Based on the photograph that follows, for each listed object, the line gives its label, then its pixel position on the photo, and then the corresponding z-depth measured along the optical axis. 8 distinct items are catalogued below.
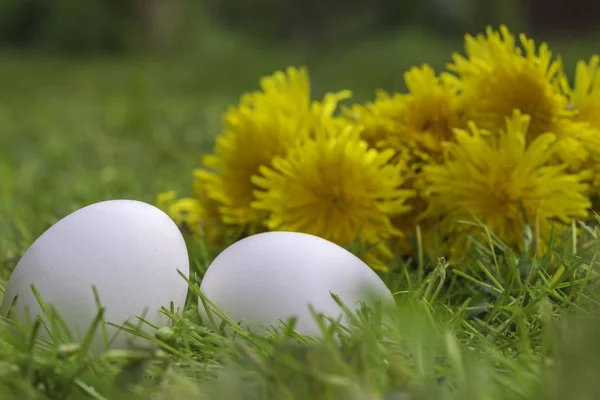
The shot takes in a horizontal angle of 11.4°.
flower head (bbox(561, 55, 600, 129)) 0.91
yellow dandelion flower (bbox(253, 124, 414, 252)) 0.89
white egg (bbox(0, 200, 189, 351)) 0.83
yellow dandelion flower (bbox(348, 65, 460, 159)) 0.90
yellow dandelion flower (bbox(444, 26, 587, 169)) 0.89
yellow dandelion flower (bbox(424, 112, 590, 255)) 0.88
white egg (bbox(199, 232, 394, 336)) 0.83
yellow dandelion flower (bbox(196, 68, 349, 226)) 0.92
